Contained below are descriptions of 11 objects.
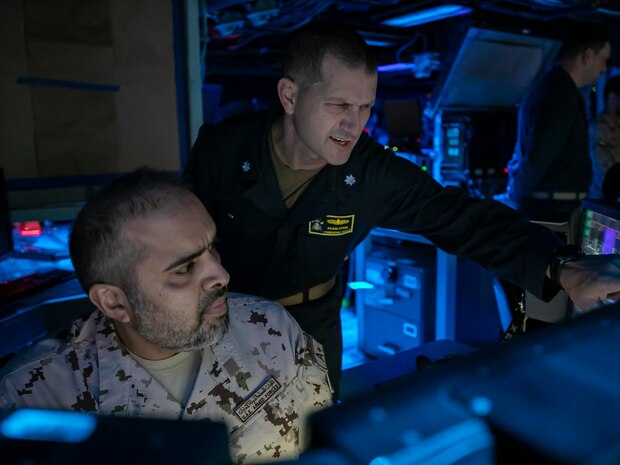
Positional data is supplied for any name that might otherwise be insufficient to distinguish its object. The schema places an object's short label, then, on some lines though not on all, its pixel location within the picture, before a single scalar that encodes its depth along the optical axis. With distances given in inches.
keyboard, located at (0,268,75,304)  91.1
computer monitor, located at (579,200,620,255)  51.6
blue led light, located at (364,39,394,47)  210.7
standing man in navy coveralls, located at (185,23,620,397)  63.5
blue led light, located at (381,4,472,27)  161.8
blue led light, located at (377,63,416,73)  228.3
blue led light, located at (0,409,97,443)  12.4
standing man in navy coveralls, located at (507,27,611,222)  121.6
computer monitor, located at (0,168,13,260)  88.4
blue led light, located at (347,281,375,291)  103.5
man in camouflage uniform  47.8
